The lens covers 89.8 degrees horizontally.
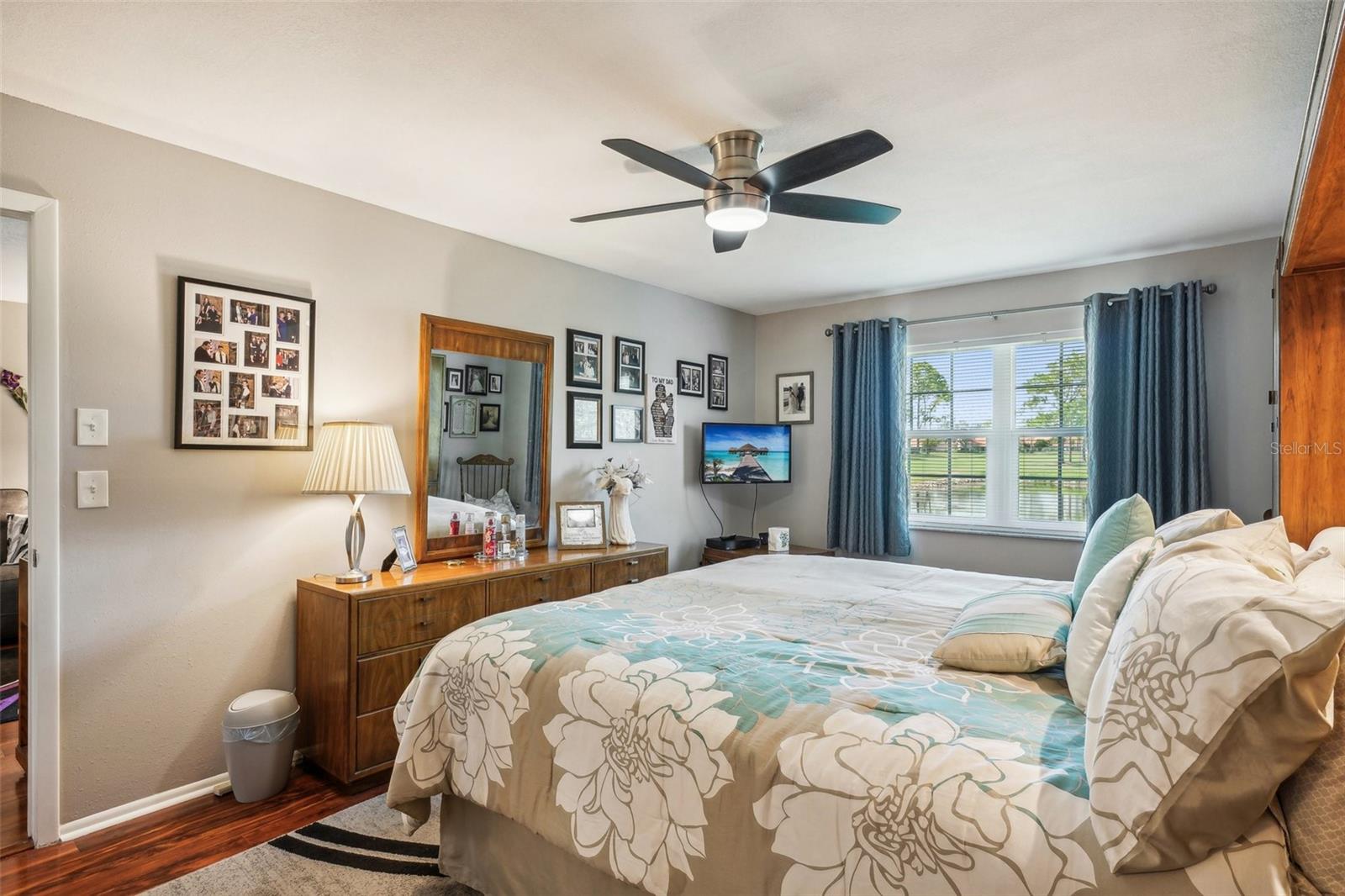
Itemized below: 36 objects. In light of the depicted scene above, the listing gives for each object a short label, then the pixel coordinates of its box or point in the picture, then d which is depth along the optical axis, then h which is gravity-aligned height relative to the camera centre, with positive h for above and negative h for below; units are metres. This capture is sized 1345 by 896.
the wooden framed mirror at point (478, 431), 3.46 +0.09
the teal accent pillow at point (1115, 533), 1.92 -0.25
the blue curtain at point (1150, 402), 3.70 +0.26
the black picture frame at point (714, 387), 5.30 +0.50
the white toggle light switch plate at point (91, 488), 2.42 -0.15
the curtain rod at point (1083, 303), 3.75 +0.89
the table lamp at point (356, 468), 2.79 -0.09
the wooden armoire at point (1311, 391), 2.32 +0.20
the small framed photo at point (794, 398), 5.40 +0.40
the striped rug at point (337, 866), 2.07 -1.35
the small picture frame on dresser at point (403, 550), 3.12 -0.48
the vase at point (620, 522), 4.20 -0.47
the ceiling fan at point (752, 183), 2.13 +0.91
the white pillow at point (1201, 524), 1.75 -0.20
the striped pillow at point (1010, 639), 1.69 -0.49
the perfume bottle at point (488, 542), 3.51 -0.49
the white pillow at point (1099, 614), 1.48 -0.38
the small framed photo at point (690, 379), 5.03 +0.52
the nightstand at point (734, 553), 4.89 -0.78
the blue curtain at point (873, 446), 4.78 +0.01
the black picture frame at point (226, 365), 2.65 +0.34
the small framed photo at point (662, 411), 4.81 +0.26
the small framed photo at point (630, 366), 4.55 +0.55
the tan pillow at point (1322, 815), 0.92 -0.51
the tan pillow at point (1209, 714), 0.90 -0.39
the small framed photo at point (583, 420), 4.23 +0.17
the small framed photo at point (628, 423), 4.55 +0.17
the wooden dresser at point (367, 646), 2.70 -0.83
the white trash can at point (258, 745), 2.59 -1.16
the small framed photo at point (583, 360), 4.23 +0.56
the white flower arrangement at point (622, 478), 4.19 -0.19
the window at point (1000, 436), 4.31 +0.08
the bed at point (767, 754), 1.12 -0.62
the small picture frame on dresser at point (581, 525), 4.01 -0.47
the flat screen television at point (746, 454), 5.10 -0.05
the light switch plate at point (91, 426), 2.42 +0.08
